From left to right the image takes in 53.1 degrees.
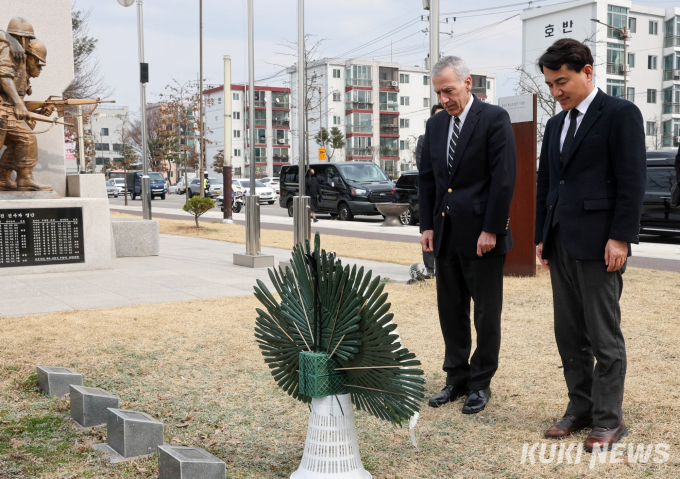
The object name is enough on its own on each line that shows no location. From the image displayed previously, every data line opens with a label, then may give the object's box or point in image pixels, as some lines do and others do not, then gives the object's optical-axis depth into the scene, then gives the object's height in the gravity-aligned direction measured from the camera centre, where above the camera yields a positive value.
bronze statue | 9.03 +1.10
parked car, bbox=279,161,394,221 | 20.67 -0.21
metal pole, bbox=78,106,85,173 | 27.44 +1.51
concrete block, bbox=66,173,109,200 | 10.20 -0.03
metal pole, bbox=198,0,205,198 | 28.86 +4.73
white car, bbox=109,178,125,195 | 54.88 -0.05
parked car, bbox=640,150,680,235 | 13.02 -0.39
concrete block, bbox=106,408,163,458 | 3.05 -1.14
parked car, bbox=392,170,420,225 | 18.91 -0.35
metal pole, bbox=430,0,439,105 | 8.94 +1.95
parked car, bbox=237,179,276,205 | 34.96 -0.56
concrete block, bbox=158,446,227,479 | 2.60 -1.09
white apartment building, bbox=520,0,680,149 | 50.28 +9.99
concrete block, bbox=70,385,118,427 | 3.48 -1.15
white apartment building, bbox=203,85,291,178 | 82.19 +6.94
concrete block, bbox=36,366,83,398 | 4.05 -1.18
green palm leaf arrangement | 2.65 -0.61
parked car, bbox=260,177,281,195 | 43.78 +0.00
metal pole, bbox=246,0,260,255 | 9.81 -0.23
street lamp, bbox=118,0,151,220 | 13.39 +1.80
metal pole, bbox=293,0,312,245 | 8.73 +0.18
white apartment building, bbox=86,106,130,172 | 91.81 +6.91
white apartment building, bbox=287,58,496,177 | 68.94 +7.52
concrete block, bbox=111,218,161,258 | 11.25 -0.90
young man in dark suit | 3.04 -0.12
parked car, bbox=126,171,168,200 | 44.06 -0.06
